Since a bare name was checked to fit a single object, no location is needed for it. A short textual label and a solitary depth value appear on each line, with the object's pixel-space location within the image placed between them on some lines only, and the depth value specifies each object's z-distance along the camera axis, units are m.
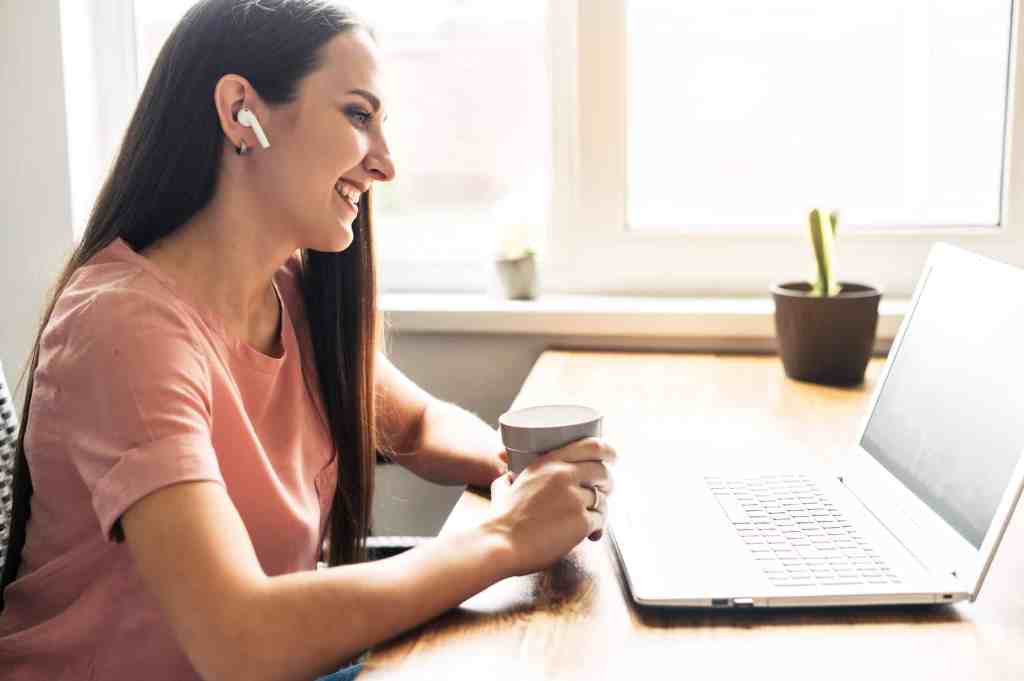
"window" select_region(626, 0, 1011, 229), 1.99
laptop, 0.90
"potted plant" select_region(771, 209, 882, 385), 1.70
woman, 0.87
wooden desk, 0.80
